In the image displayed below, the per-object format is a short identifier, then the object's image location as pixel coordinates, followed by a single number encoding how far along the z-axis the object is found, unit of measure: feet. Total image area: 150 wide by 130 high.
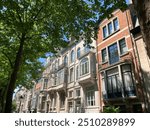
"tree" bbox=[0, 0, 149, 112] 30.19
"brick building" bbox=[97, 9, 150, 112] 47.77
